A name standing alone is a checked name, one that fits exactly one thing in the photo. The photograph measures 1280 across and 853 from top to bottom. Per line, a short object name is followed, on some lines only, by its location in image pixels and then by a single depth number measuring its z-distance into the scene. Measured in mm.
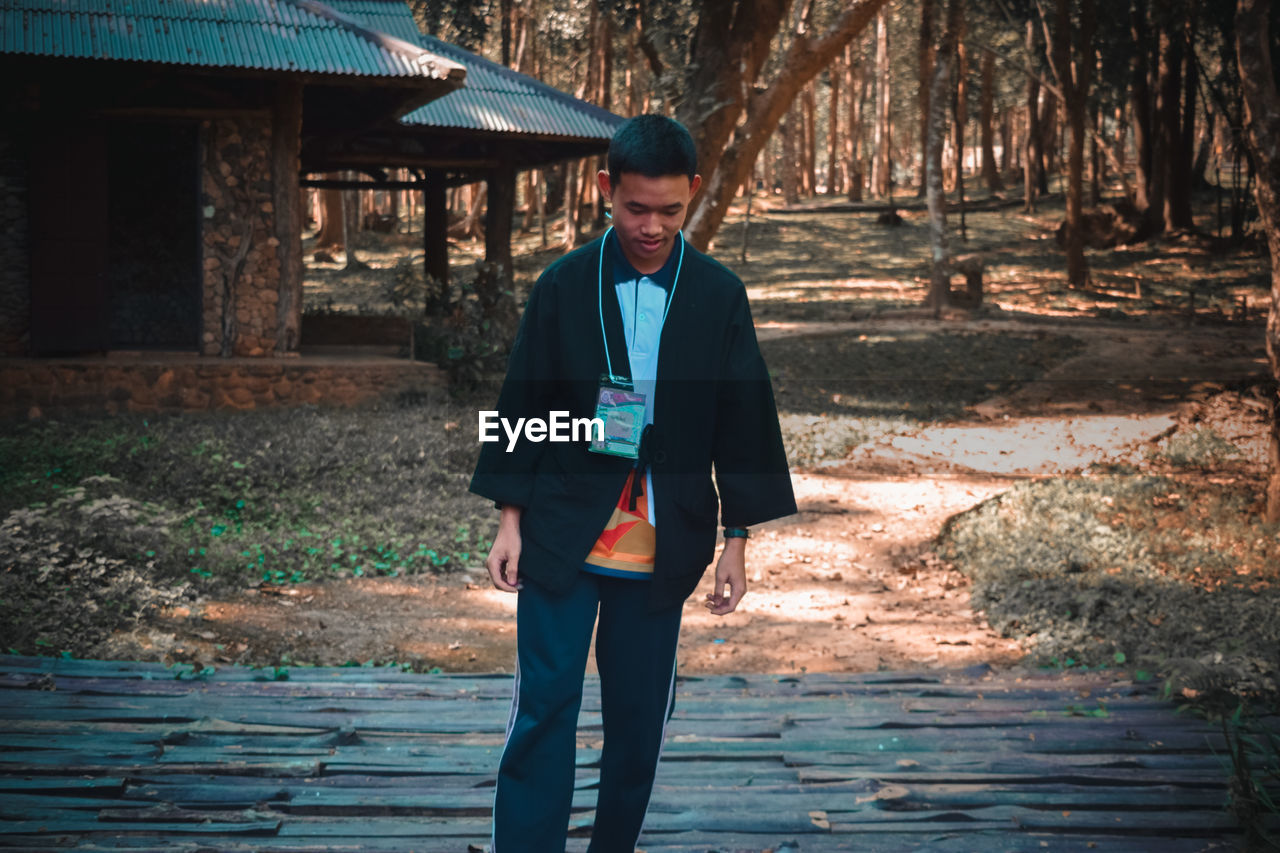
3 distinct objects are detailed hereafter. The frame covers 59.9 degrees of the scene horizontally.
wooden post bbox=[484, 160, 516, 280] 14789
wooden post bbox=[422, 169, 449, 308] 16000
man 2473
